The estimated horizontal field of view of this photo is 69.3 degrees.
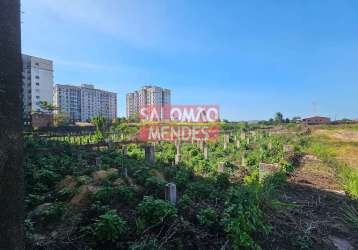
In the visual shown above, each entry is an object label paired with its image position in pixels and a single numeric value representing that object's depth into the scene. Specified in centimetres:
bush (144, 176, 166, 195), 450
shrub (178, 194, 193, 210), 391
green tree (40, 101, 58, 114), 4223
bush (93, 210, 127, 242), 300
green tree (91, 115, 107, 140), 2009
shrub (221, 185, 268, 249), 319
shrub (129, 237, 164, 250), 283
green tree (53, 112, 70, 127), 3552
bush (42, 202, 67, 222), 367
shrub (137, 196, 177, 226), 344
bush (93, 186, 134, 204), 405
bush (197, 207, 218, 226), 355
